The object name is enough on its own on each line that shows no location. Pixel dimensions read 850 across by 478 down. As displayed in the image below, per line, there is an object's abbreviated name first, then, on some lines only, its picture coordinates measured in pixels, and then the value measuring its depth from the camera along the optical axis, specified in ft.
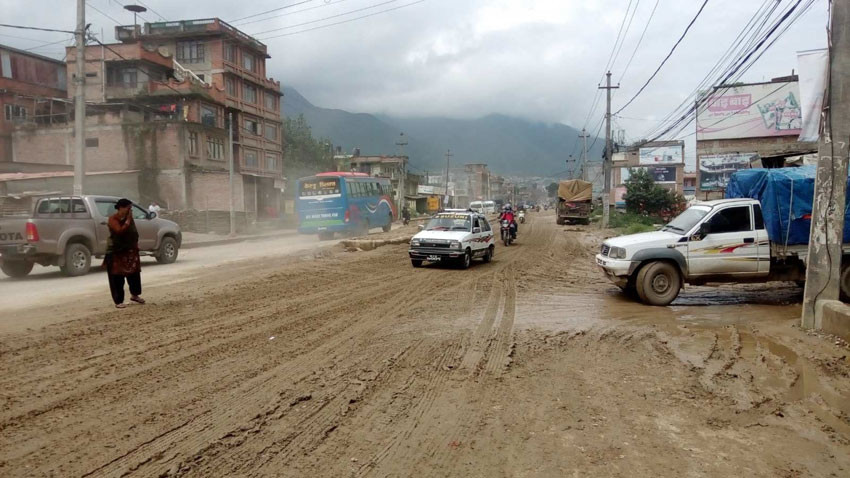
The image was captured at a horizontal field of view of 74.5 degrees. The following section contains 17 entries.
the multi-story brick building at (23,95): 131.64
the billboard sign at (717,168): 163.22
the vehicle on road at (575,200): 144.56
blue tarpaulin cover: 32.96
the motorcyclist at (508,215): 76.98
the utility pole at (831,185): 25.71
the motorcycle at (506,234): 77.38
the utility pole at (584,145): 187.42
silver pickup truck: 40.16
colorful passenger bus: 91.10
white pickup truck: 33.12
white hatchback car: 48.65
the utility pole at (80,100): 61.62
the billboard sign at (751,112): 157.28
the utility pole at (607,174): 126.00
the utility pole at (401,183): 225.27
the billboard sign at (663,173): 236.22
